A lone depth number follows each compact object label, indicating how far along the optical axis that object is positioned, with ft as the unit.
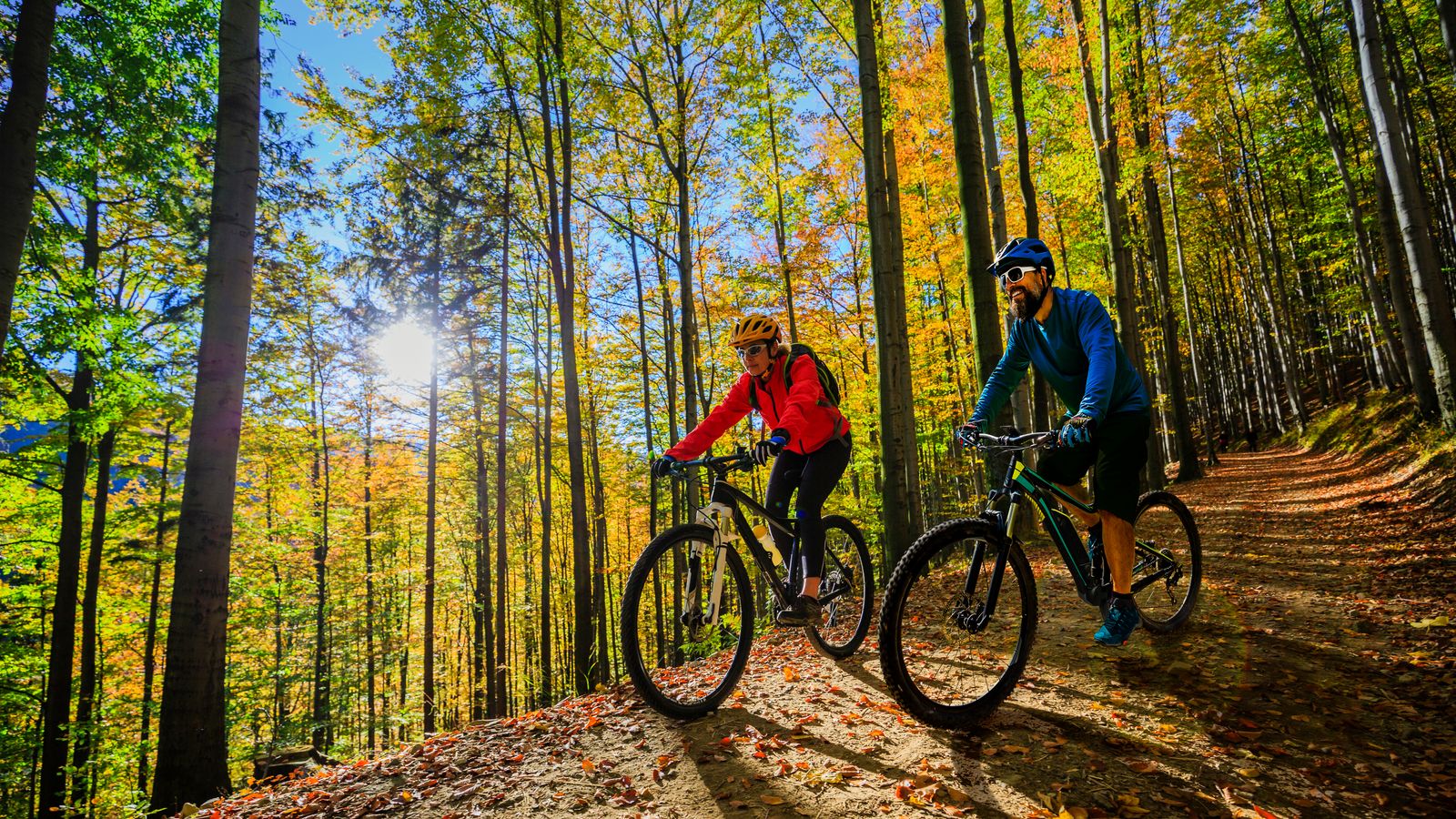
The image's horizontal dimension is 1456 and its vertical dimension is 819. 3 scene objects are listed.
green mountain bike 9.17
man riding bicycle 10.68
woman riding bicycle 13.09
